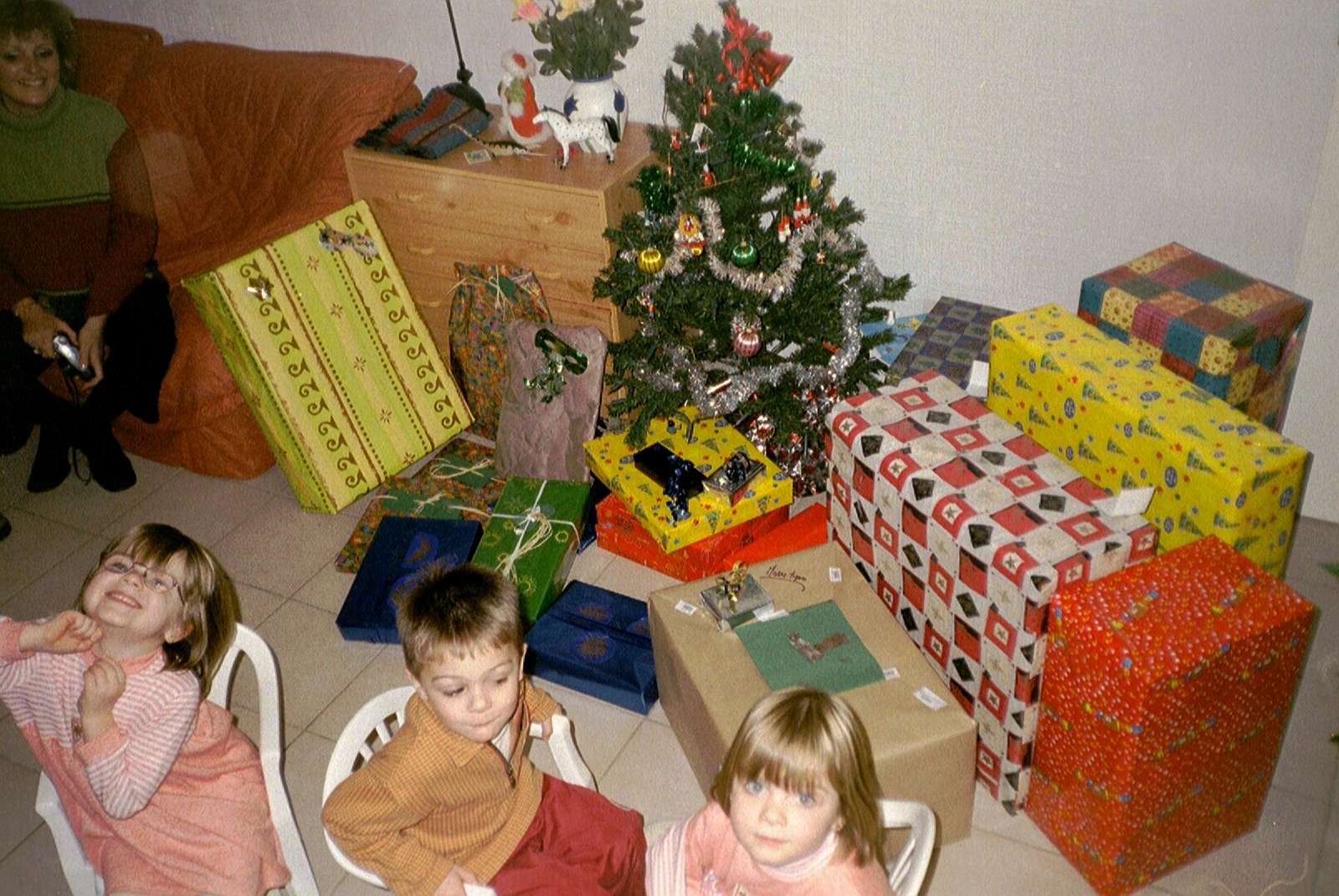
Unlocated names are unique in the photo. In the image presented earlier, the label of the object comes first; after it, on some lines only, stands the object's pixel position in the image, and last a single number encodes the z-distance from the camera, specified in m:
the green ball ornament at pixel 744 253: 2.92
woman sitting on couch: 3.60
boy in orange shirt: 1.77
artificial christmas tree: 2.94
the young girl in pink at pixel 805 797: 1.67
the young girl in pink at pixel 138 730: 1.97
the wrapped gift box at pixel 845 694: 2.25
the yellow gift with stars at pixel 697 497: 3.06
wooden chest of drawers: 3.31
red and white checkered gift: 2.22
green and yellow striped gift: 3.51
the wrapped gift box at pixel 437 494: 3.40
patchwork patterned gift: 2.45
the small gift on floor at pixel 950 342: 3.14
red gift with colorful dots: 1.99
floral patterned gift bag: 3.54
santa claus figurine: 3.42
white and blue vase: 3.33
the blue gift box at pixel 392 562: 3.05
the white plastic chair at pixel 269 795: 1.97
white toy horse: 3.31
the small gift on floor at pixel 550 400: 3.41
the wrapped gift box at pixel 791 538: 3.18
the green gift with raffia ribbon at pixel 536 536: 3.06
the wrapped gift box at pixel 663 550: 3.13
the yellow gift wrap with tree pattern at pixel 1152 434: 2.18
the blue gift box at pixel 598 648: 2.79
